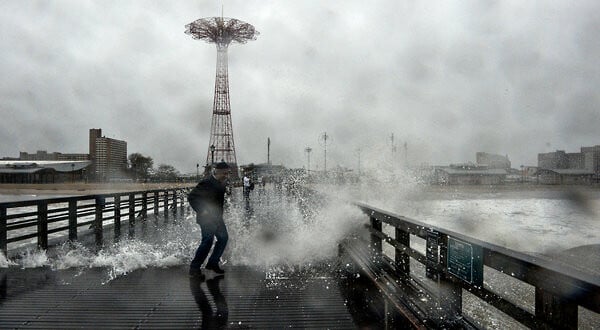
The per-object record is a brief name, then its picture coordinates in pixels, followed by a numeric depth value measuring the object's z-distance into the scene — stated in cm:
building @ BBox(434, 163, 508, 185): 10142
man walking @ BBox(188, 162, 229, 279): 699
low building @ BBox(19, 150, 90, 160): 17176
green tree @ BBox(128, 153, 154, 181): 13668
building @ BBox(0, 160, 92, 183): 9138
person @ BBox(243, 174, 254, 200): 2851
